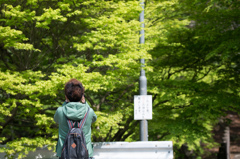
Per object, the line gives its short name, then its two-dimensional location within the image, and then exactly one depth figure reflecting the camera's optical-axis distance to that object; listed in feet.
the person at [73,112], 21.12
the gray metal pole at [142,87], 49.07
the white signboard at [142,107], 48.85
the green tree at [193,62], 64.59
